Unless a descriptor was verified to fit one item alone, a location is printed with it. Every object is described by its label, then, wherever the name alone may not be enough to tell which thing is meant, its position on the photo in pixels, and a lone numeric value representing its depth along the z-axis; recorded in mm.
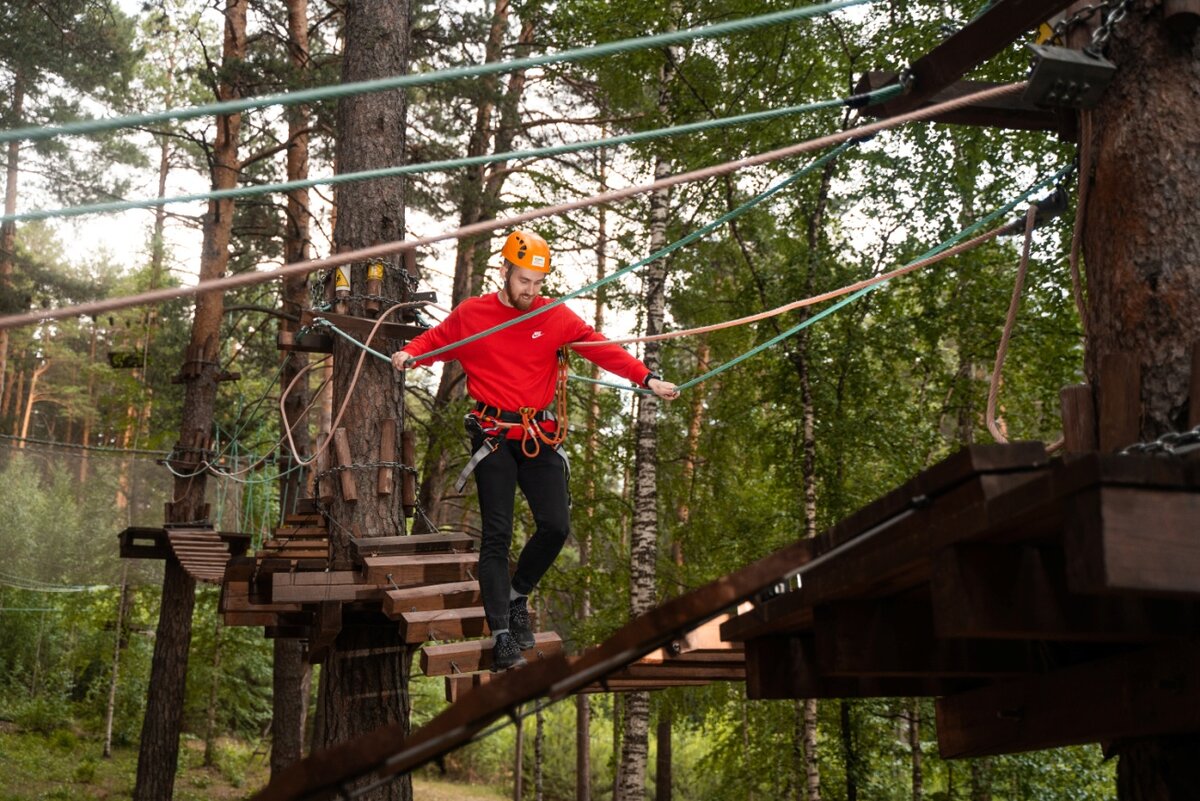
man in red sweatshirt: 4941
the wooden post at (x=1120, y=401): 2924
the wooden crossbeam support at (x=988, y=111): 3789
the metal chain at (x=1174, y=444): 2311
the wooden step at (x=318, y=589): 5863
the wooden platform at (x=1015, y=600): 2133
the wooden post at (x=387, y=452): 6855
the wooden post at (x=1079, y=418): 3070
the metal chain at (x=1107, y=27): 3160
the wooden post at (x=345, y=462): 6746
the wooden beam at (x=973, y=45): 3498
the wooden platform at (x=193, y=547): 9805
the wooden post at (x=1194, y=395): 2748
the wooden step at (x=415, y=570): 5734
